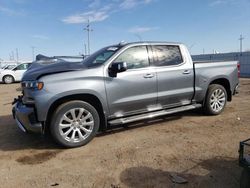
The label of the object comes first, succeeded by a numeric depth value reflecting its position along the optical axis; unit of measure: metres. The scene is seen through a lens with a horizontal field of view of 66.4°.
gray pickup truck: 3.25
